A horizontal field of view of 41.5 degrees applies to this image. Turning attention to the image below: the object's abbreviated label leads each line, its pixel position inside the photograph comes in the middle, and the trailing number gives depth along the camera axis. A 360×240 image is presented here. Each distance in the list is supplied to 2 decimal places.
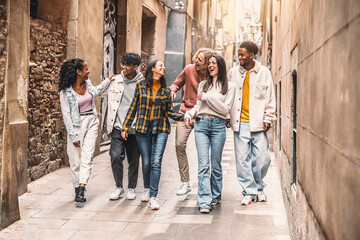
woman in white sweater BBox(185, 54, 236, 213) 5.51
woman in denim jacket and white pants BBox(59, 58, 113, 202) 5.80
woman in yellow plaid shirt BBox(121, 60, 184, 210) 5.68
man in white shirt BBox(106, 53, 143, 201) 6.10
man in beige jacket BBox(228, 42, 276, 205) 5.77
